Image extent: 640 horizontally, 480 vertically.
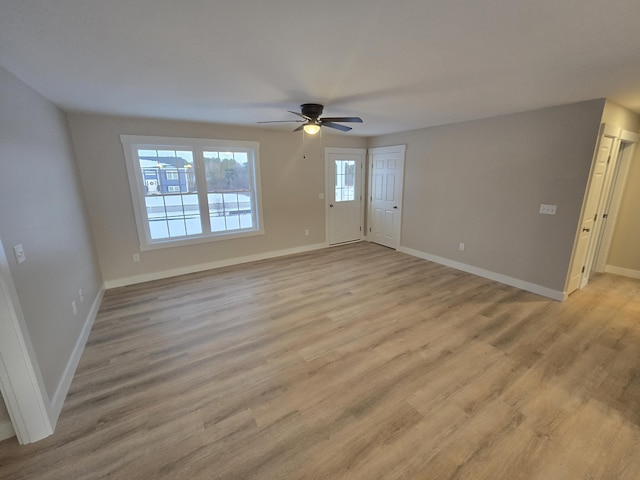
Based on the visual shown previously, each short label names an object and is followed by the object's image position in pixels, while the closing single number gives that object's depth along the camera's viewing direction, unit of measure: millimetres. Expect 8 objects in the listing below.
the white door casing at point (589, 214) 3176
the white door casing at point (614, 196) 3793
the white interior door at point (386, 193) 5438
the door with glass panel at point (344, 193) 5715
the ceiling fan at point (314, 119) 3001
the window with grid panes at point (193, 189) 4043
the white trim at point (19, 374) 1567
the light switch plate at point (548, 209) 3398
